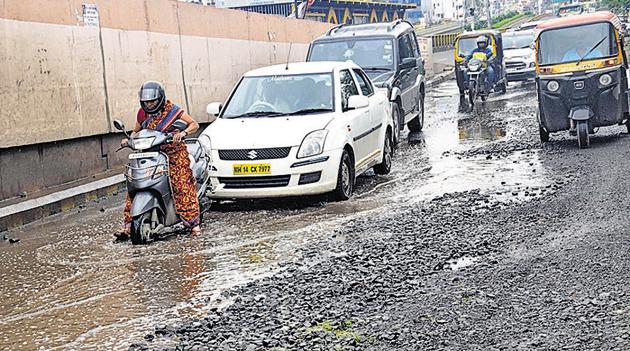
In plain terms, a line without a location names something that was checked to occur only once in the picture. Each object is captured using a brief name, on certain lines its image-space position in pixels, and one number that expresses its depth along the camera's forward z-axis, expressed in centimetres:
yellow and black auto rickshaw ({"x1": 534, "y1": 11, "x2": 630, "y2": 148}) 1384
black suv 1595
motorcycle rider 2484
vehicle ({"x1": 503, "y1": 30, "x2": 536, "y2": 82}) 3078
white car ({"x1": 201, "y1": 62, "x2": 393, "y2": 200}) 1050
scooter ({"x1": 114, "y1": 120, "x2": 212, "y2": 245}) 905
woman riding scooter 935
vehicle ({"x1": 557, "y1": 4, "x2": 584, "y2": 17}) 5936
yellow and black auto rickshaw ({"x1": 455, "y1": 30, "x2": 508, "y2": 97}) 2670
